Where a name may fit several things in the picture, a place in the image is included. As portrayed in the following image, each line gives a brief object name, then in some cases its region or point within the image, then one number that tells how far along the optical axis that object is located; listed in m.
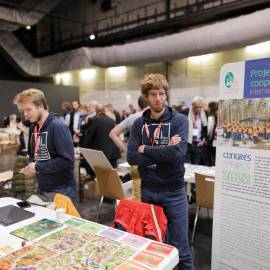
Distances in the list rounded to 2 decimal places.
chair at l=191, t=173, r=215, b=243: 2.64
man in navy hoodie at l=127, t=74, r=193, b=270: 1.81
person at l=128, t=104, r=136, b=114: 9.75
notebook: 1.56
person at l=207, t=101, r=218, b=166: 4.61
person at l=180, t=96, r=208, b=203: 4.73
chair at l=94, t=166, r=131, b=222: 2.98
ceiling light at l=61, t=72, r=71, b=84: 13.12
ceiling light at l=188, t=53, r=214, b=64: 8.57
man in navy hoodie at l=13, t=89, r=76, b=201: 1.94
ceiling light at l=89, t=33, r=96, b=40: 10.31
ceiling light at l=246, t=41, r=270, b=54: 7.14
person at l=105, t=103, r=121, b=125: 9.50
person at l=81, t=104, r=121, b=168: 4.12
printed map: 1.12
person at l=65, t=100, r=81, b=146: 6.65
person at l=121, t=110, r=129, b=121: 10.04
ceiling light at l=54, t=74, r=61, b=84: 13.61
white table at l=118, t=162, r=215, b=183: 2.89
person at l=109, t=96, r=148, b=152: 3.20
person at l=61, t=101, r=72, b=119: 7.56
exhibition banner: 1.63
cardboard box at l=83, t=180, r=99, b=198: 4.36
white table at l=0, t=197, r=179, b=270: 1.18
